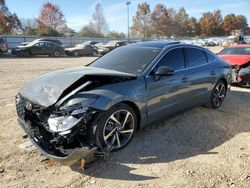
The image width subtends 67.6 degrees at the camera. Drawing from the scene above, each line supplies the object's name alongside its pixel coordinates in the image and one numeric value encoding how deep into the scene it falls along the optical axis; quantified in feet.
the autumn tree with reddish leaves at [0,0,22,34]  103.95
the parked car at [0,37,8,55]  54.68
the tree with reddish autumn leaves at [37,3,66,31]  136.72
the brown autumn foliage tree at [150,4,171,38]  177.34
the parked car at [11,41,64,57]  55.68
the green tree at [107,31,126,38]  142.04
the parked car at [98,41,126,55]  65.99
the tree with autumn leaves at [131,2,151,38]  176.60
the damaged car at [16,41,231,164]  7.84
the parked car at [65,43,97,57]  62.35
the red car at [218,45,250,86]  19.81
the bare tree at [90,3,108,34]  178.04
